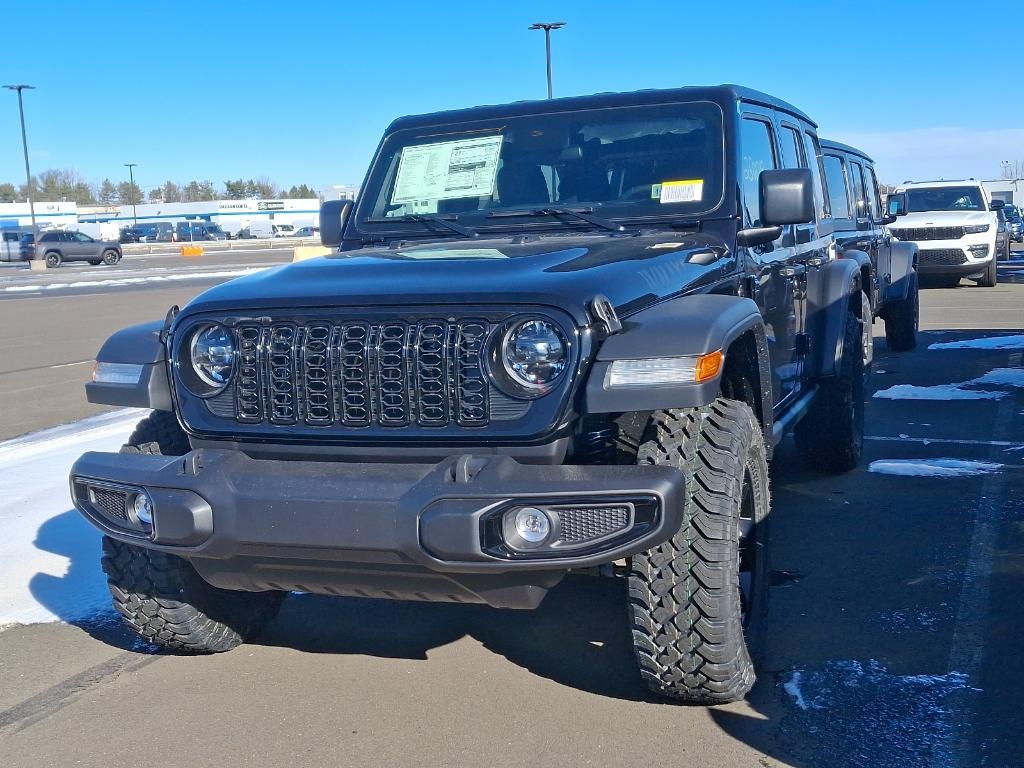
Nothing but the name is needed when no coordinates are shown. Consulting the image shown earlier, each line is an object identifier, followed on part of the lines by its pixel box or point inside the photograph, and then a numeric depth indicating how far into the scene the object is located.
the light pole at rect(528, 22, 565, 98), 35.47
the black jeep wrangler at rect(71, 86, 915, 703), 3.03
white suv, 18.19
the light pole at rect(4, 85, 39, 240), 56.13
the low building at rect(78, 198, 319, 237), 110.12
